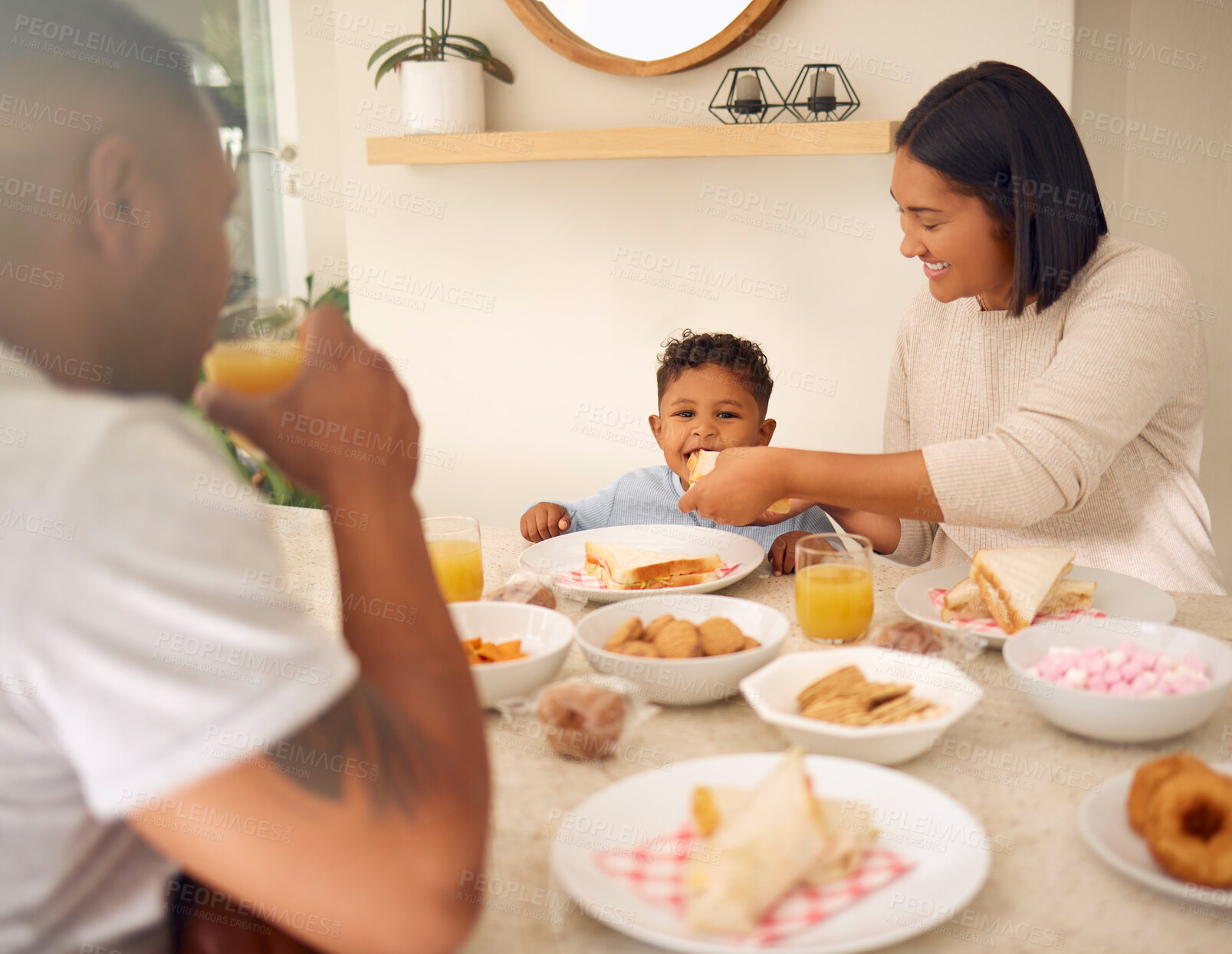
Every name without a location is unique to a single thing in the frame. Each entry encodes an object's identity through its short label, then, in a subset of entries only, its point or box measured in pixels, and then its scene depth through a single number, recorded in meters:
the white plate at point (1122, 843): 0.74
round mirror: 2.57
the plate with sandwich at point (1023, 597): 1.27
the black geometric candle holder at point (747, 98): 2.46
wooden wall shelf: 2.35
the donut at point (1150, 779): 0.81
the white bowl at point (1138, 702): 0.97
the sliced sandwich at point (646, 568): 1.58
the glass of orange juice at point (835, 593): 1.28
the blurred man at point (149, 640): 0.51
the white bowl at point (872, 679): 0.96
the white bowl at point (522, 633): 1.11
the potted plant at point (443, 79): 2.72
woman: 1.54
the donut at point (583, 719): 1.00
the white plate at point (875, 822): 0.72
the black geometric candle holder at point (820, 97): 2.41
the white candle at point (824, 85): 2.41
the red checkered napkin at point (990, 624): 1.27
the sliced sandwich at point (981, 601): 1.34
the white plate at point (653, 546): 1.69
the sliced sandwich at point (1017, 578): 1.27
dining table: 0.75
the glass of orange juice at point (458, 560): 1.45
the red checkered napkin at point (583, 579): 1.58
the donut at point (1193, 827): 0.75
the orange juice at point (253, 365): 0.84
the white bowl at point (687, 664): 1.11
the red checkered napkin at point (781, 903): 0.74
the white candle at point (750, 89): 2.46
